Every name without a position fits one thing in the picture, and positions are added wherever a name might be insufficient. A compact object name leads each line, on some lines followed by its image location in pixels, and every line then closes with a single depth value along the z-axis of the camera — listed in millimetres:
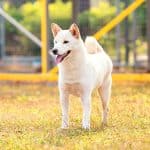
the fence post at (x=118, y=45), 13875
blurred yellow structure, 12555
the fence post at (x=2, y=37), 14312
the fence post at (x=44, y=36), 12969
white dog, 6711
